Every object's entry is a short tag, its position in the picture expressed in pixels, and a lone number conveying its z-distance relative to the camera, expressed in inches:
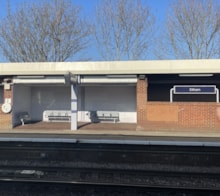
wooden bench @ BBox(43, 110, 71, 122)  808.3
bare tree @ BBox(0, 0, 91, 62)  1275.8
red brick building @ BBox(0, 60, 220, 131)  634.8
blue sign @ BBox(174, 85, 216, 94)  650.2
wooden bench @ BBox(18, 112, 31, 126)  736.3
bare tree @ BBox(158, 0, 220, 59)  1192.2
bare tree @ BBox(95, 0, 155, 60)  1234.0
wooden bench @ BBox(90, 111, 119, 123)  791.7
